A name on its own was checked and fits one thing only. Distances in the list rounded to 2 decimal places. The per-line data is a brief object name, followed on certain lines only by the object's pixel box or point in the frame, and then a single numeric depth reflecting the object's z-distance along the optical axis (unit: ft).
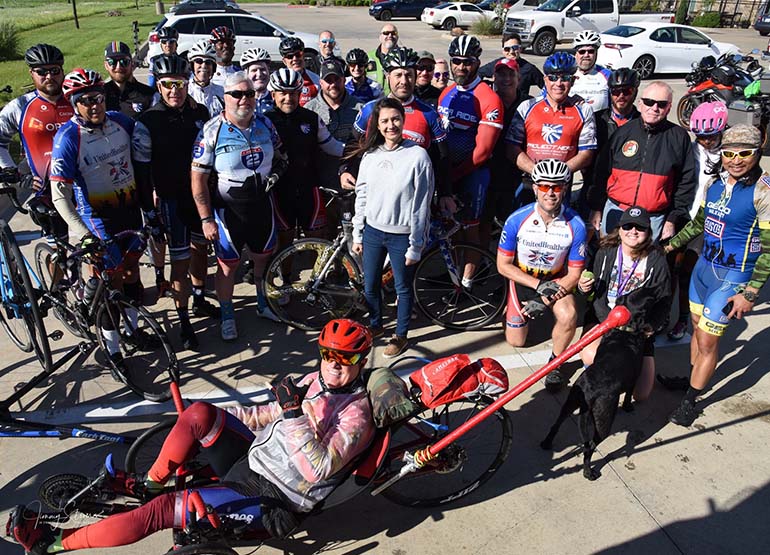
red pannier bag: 10.20
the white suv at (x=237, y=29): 50.93
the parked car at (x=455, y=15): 89.61
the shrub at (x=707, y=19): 99.25
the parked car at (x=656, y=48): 57.00
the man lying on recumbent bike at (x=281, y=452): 9.09
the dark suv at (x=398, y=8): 102.58
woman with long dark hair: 13.83
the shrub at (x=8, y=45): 62.69
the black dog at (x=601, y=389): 11.98
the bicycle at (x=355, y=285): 16.74
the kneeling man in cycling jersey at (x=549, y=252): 13.71
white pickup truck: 68.08
